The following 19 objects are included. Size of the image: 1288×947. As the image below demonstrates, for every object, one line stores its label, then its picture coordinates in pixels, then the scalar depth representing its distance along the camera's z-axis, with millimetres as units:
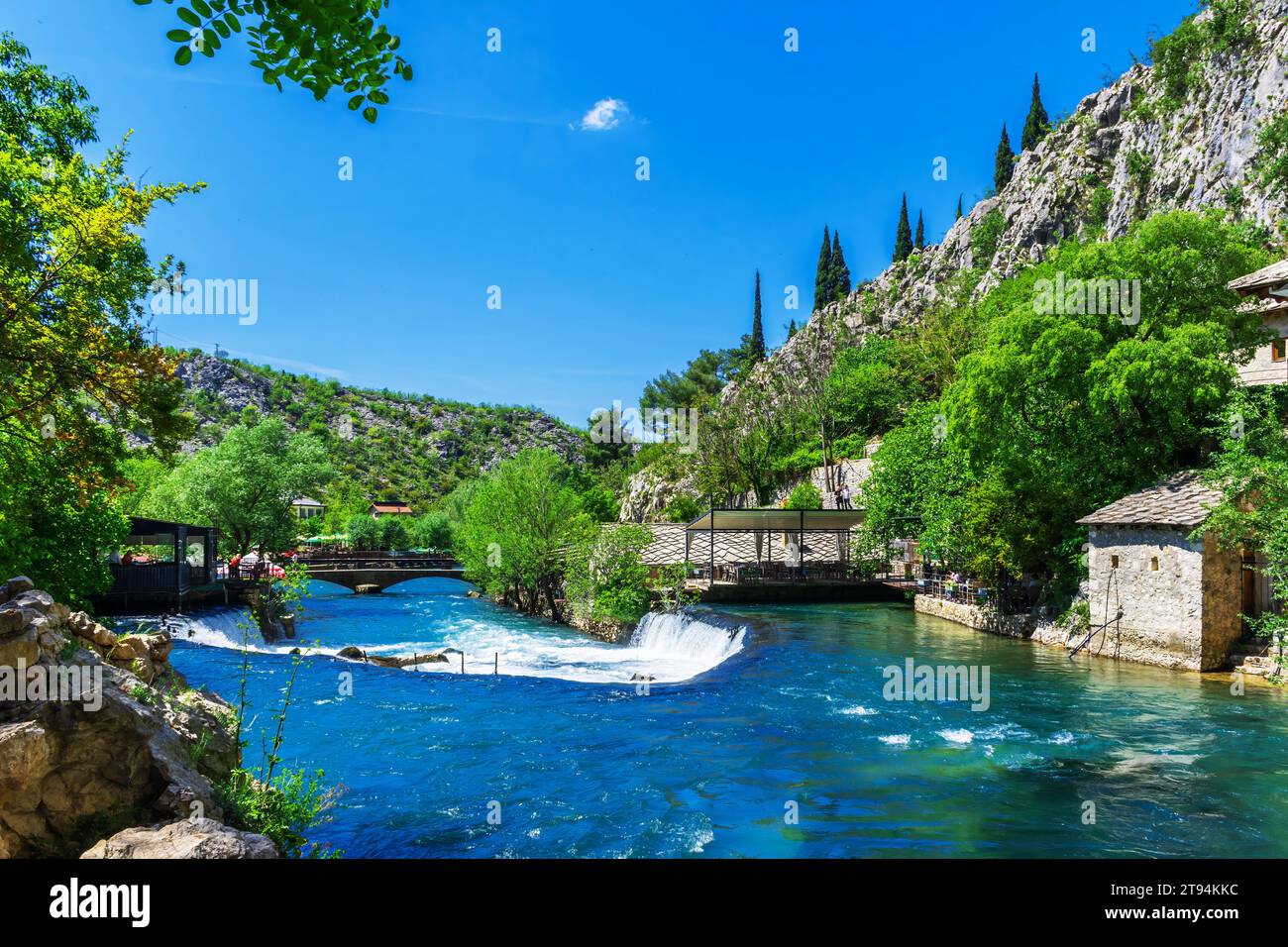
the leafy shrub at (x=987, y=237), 75250
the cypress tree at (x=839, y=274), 102438
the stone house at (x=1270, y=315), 24172
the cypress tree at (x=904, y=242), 96875
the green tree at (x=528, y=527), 35281
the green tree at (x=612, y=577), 29453
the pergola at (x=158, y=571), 27344
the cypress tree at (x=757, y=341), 99000
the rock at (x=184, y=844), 4828
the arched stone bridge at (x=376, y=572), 49625
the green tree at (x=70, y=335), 10547
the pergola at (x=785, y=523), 39500
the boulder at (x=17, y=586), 7482
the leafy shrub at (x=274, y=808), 6918
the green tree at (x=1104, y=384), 20812
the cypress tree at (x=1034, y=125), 84625
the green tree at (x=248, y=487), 38750
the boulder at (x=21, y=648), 5934
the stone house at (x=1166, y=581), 18500
